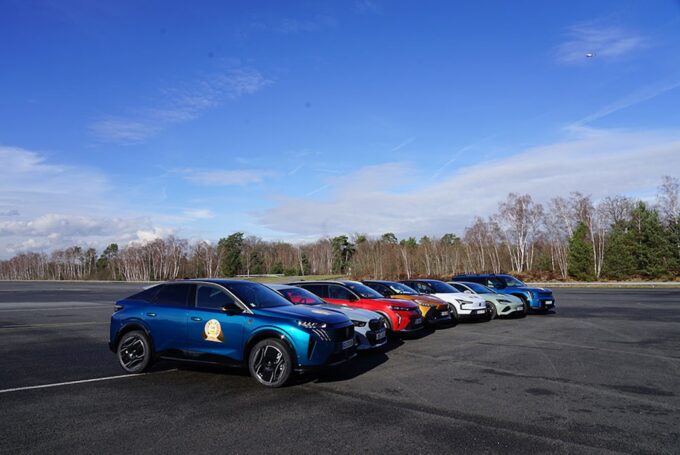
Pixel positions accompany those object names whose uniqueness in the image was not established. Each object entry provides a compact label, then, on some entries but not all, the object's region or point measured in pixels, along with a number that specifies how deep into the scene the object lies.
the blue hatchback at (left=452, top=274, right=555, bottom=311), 18.38
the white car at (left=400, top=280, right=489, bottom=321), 15.77
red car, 11.71
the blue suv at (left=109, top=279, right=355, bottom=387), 7.00
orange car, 13.66
